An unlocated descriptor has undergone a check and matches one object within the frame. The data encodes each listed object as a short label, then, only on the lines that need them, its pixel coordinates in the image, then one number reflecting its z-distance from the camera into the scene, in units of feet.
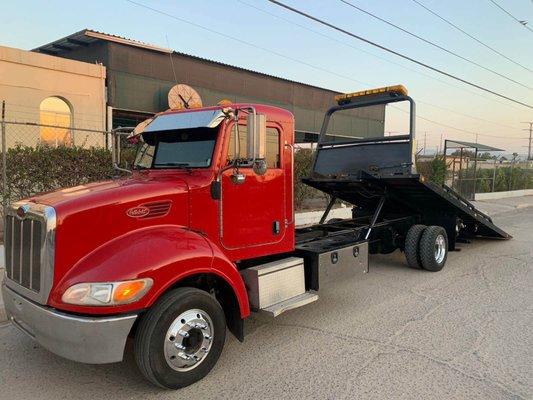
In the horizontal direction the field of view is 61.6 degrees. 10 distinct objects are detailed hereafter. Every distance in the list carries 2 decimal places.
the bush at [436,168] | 61.03
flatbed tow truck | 10.81
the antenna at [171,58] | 58.08
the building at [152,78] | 53.88
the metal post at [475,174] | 69.68
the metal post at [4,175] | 24.01
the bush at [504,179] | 79.60
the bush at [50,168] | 25.63
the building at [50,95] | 45.06
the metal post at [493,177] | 80.33
